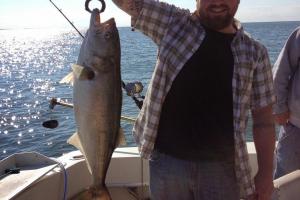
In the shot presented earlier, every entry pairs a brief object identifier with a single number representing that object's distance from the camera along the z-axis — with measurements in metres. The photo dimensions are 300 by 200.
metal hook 1.95
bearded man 2.10
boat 2.84
